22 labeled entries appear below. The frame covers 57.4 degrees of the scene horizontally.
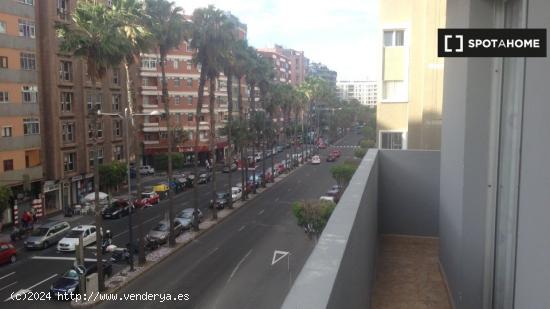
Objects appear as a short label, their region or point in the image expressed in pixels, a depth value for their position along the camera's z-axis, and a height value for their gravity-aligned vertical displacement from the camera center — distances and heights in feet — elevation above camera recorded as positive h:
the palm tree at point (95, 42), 86.58 +12.81
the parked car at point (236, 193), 180.47 -28.93
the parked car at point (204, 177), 219.20 -28.24
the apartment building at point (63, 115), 151.84 -0.26
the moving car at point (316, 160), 295.07 -27.26
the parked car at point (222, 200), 166.61 -29.06
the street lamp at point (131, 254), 96.85 -27.23
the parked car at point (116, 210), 147.49 -28.54
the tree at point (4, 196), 113.09 -18.61
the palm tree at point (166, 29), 112.16 +19.17
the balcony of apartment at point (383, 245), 14.25 -7.26
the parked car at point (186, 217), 135.86 -28.79
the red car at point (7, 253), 101.60 -28.29
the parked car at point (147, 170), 237.25 -26.51
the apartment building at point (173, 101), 243.81 +6.37
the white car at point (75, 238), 111.04 -27.95
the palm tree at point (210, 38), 133.49 +20.20
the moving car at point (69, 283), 81.33 -28.01
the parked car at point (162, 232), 118.11 -28.62
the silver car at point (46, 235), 113.39 -28.15
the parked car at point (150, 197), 167.84 -28.11
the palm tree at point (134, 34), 98.43 +15.95
